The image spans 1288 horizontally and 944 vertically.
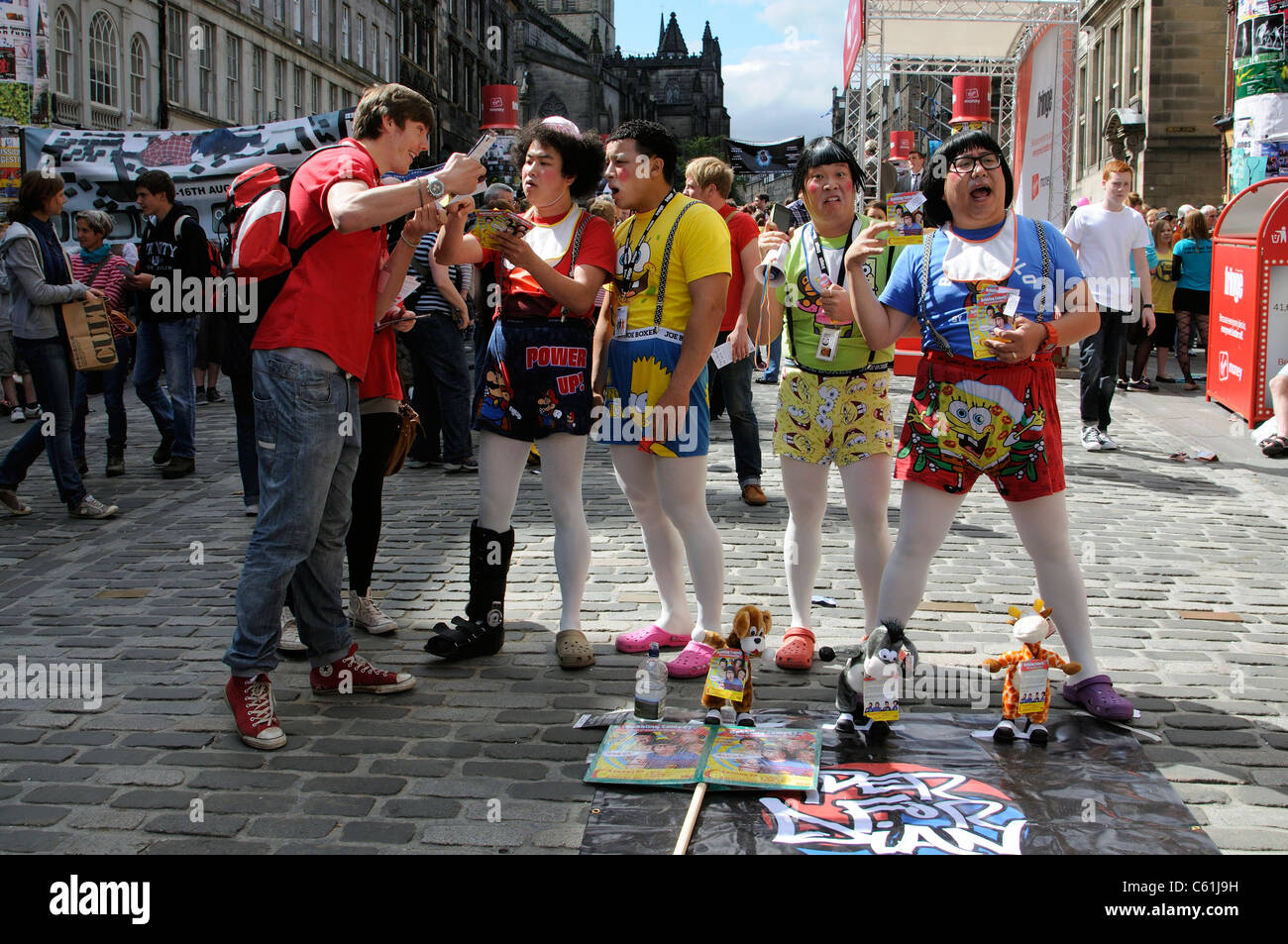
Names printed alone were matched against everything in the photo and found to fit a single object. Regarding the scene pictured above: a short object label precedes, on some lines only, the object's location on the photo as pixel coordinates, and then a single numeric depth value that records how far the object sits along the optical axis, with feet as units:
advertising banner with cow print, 57.57
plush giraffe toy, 13.03
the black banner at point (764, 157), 147.39
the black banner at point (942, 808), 10.73
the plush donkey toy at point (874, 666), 12.85
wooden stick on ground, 10.60
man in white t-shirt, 32.40
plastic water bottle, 13.14
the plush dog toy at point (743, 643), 13.20
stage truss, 62.69
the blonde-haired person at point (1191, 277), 47.01
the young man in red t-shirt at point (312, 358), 13.16
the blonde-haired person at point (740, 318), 19.10
